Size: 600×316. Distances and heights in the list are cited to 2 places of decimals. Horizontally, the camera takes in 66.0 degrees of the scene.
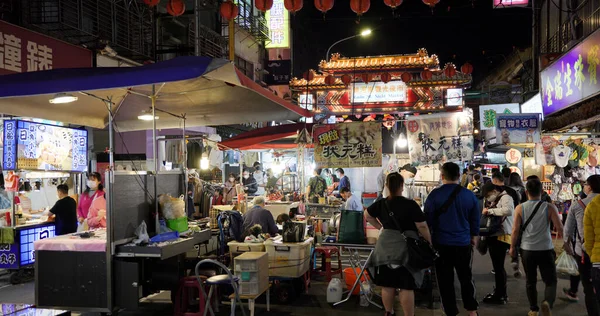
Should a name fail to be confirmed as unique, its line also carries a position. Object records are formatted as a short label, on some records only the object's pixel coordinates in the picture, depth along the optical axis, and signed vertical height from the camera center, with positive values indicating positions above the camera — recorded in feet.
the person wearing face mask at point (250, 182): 61.93 -0.87
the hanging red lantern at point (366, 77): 70.95 +14.75
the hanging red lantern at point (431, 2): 29.37 +10.81
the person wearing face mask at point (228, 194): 46.16 -1.78
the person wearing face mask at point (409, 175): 41.88 -0.29
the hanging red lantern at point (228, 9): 36.45 +13.24
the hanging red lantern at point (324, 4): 34.42 +12.68
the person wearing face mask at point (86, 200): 30.73 -1.44
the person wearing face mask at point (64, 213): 31.81 -2.26
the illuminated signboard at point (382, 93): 72.54 +12.53
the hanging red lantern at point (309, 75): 65.29 +14.07
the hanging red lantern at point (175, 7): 33.88 +12.57
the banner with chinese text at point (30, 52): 30.17 +9.23
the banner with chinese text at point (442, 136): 41.60 +3.19
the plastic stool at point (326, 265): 30.48 -6.08
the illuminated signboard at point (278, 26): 86.02 +27.81
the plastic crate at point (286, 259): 25.46 -4.66
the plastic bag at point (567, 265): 23.85 -5.02
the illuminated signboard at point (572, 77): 28.66 +6.53
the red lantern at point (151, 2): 30.40 +11.62
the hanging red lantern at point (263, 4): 34.68 +12.88
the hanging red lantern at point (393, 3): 31.42 +11.56
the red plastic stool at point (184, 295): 22.53 -5.79
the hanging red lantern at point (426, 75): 69.97 +14.61
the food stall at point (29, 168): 30.89 +0.90
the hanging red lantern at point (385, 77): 70.38 +14.53
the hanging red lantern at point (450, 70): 68.62 +14.96
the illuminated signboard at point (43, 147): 30.73 +2.42
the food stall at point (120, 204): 18.74 -1.22
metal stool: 19.15 -4.52
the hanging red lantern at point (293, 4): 33.06 +12.21
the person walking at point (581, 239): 19.88 -3.28
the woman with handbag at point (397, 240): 18.72 -2.76
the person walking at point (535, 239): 21.07 -3.21
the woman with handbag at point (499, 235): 25.13 -3.57
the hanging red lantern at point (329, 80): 70.48 +14.30
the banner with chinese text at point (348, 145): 35.96 +2.24
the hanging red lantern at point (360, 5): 33.45 +12.20
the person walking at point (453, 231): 19.31 -2.55
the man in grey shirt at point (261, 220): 28.81 -2.78
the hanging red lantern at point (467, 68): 64.64 +14.34
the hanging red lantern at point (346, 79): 68.64 +14.03
